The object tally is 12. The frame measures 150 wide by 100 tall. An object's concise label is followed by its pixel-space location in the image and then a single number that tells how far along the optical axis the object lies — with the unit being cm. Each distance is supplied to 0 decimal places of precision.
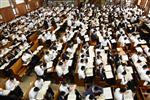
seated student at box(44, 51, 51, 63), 1128
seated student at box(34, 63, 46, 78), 999
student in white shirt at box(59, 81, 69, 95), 824
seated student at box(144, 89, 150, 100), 772
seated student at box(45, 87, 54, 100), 813
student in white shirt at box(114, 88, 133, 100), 735
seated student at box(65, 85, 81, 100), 759
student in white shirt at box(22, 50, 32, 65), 1131
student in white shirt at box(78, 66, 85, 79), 933
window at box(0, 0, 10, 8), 2083
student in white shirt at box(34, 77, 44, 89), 866
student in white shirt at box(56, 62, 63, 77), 985
